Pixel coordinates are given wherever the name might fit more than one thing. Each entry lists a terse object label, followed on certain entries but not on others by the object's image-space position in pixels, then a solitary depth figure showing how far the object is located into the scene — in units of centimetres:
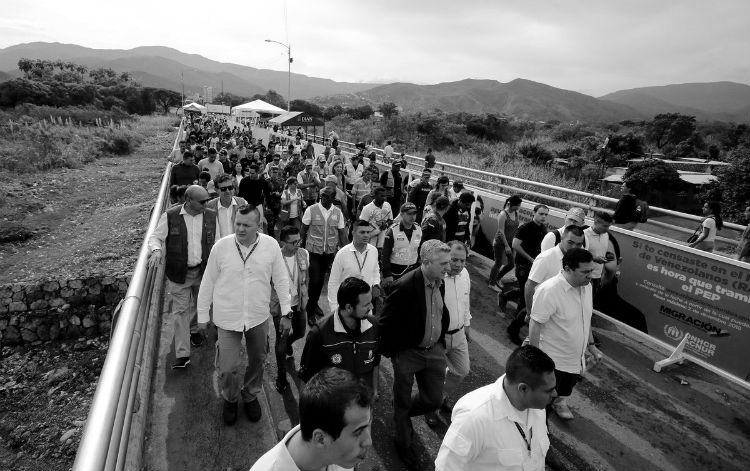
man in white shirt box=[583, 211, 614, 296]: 521
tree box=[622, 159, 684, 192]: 1962
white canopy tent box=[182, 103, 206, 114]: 5166
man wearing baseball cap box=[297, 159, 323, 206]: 795
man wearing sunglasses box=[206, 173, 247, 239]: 499
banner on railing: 465
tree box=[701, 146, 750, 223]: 1510
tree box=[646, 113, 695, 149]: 6184
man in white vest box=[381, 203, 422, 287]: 530
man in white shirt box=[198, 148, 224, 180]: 841
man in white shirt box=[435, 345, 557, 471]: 208
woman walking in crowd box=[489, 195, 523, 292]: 686
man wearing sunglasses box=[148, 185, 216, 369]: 409
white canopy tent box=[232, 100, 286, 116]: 2750
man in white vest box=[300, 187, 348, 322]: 539
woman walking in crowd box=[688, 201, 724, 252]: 643
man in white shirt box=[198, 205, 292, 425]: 341
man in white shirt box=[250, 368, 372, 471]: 145
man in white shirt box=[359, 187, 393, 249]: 590
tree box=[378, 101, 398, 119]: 6531
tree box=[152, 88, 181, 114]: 8989
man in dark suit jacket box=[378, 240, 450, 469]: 338
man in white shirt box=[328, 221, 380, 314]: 422
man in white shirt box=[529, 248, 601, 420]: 338
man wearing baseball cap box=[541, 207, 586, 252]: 518
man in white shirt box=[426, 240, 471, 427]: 363
